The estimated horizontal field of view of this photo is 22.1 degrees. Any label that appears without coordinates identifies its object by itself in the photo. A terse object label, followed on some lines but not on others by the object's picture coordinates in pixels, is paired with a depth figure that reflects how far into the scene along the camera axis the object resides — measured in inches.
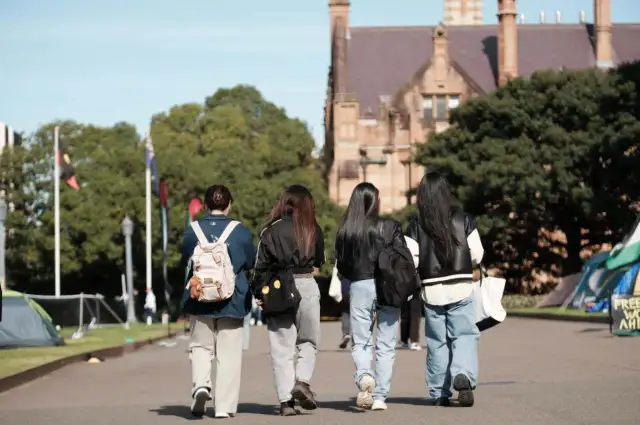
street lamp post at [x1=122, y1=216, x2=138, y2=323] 2181.3
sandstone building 3676.2
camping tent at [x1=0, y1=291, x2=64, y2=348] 1110.4
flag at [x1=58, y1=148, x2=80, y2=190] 2433.6
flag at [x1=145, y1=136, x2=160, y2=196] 2454.5
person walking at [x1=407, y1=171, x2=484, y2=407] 517.0
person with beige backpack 500.7
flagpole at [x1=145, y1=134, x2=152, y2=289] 2474.2
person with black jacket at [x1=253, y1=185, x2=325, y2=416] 510.9
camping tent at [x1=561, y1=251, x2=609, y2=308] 1790.1
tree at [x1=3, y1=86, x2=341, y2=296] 3078.2
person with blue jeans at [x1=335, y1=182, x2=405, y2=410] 519.5
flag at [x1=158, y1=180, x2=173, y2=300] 2292.1
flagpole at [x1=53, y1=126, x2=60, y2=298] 2354.5
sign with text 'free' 1000.2
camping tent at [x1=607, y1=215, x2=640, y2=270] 1270.9
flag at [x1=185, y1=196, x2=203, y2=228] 2038.6
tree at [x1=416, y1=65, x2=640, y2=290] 2495.1
